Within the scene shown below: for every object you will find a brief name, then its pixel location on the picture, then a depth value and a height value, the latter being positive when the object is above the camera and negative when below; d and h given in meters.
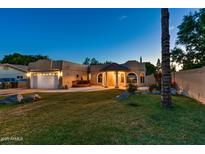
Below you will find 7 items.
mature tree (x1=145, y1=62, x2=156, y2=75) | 36.25 +2.80
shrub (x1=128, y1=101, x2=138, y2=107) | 7.41 -1.19
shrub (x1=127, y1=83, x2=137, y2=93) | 11.10 -0.69
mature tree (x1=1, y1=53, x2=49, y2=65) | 35.53 +5.62
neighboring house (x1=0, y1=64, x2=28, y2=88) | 21.22 +0.88
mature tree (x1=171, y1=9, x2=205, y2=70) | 14.39 +3.80
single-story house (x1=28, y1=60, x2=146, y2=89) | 18.72 +0.83
